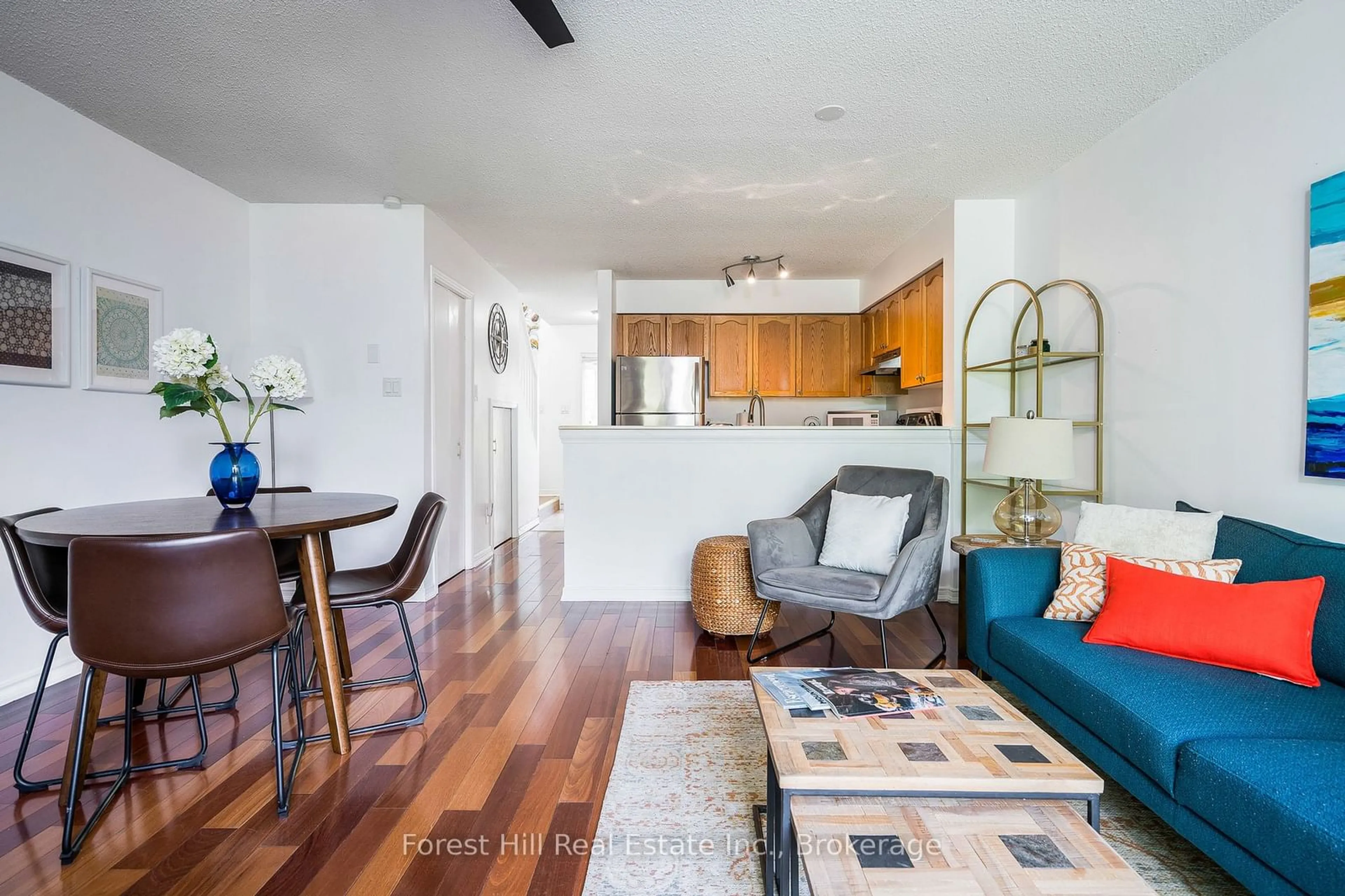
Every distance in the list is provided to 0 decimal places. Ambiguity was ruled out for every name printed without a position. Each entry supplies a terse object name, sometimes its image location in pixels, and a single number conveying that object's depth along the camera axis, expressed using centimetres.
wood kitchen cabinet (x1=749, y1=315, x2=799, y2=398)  586
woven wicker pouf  314
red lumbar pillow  161
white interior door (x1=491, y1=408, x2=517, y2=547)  560
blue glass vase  218
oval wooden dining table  176
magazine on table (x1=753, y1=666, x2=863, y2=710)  151
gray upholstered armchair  262
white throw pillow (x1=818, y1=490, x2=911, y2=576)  291
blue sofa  112
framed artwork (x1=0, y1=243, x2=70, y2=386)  248
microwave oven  533
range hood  502
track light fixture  509
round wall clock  541
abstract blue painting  192
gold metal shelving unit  307
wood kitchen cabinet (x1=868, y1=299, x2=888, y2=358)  521
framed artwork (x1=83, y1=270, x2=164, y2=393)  283
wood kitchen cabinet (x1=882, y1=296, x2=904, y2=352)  491
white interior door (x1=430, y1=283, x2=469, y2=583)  420
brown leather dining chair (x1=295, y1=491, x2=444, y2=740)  220
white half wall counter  388
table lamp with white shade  259
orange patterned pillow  208
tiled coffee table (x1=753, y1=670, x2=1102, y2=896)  117
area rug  145
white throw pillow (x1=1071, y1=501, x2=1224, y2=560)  202
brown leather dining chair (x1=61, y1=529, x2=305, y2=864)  154
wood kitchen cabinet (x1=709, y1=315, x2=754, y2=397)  588
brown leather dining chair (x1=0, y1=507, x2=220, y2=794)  178
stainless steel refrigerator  550
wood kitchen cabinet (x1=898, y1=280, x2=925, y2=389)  450
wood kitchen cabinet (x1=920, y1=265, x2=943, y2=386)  417
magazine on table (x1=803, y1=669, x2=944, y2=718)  149
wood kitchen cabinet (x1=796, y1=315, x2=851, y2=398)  584
